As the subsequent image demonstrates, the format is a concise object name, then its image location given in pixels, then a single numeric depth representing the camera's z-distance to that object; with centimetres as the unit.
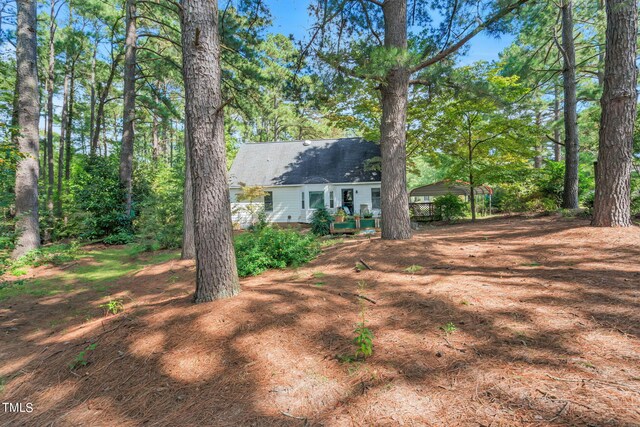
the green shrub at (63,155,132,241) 1177
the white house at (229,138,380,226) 1681
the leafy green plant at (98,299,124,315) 399
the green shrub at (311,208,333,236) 1230
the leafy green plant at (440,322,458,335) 262
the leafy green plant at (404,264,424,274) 446
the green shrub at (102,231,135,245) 1161
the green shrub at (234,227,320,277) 571
